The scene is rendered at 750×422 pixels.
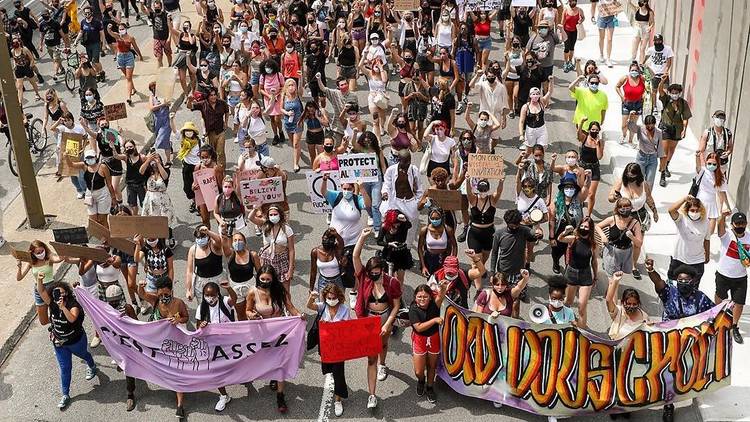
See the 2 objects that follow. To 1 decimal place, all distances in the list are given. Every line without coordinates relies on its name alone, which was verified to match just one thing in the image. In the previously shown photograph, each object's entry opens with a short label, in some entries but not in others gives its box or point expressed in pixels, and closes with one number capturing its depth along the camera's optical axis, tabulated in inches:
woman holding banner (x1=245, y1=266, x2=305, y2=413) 454.0
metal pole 649.0
